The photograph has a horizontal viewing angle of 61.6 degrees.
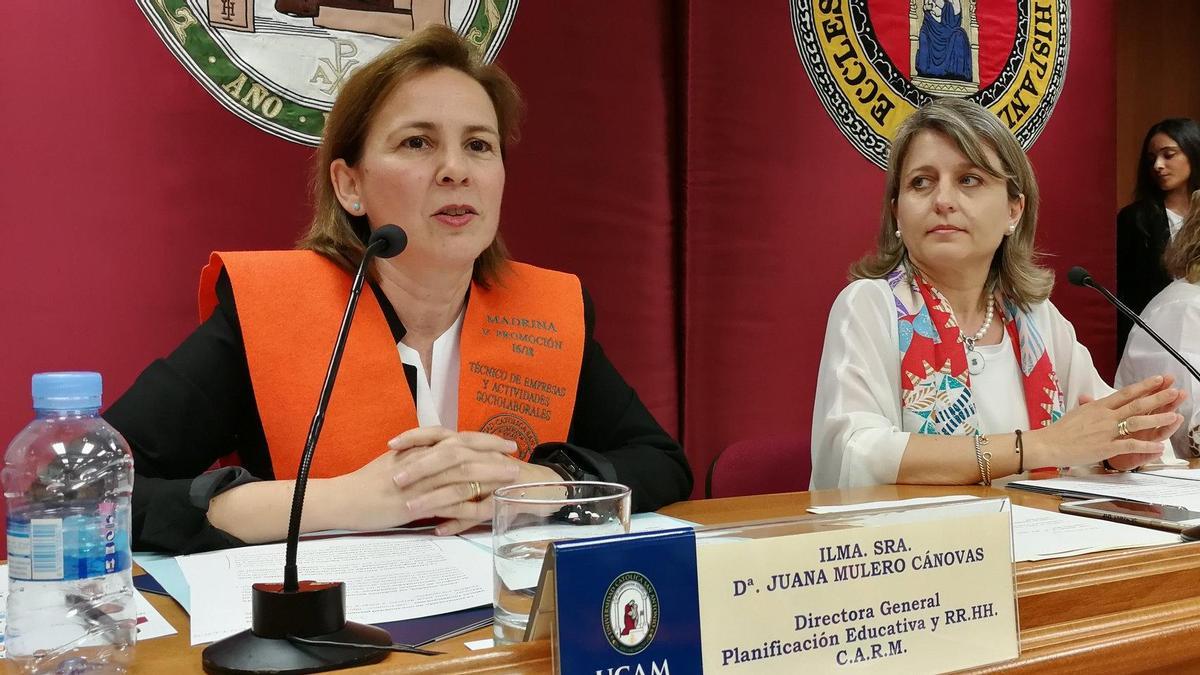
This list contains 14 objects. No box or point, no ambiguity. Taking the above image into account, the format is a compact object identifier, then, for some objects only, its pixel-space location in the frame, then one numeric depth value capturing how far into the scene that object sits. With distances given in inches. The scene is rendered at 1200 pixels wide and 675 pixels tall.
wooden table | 25.9
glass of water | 26.6
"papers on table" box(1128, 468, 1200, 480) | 60.9
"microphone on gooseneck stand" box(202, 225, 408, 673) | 25.1
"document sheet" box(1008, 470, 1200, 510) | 51.8
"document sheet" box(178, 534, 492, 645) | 30.4
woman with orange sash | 52.4
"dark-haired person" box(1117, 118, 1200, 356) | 132.3
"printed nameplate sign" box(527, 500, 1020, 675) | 24.4
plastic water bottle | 24.9
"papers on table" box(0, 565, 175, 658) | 29.0
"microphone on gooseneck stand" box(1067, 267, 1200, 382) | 58.9
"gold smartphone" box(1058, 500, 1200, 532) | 43.9
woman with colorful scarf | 67.9
